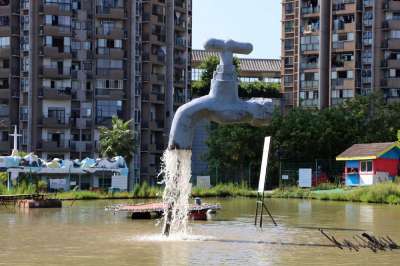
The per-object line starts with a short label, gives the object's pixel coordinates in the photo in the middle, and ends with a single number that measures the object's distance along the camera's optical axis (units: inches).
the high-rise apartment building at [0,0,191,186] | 3634.4
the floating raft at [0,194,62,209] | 1892.2
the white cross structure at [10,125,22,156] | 2787.9
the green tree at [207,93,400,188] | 3260.3
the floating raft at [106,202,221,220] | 1560.0
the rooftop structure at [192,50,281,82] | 4763.8
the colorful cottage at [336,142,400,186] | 2758.4
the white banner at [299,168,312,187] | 2854.3
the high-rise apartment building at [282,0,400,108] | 3993.6
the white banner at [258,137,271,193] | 1203.2
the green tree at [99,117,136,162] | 3267.7
